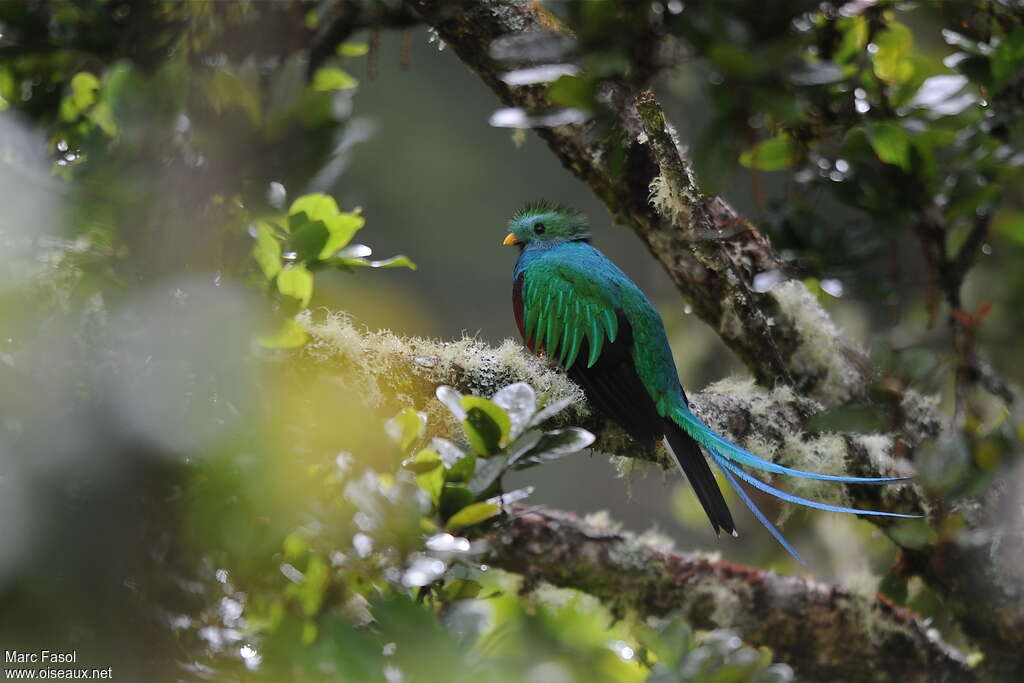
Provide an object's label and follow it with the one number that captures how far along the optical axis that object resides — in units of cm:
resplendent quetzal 1056
